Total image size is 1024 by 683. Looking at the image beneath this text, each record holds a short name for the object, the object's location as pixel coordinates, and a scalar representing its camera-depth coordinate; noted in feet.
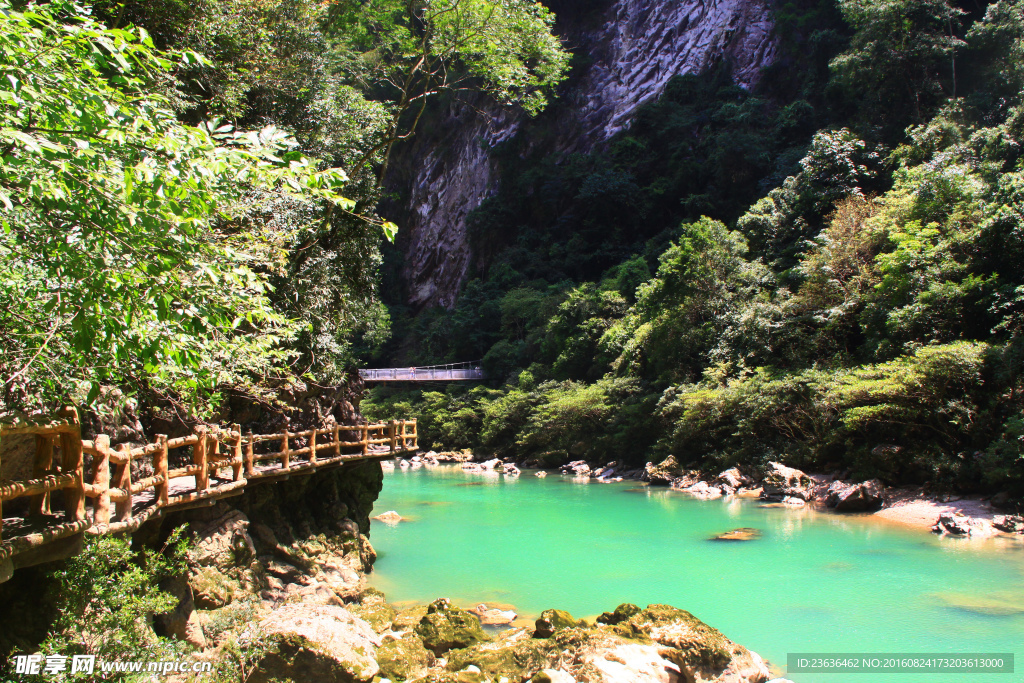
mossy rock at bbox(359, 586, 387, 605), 29.17
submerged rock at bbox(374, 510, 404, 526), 49.75
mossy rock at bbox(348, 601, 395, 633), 25.52
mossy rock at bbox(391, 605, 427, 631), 25.20
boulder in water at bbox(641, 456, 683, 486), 60.73
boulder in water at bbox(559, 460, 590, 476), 72.28
